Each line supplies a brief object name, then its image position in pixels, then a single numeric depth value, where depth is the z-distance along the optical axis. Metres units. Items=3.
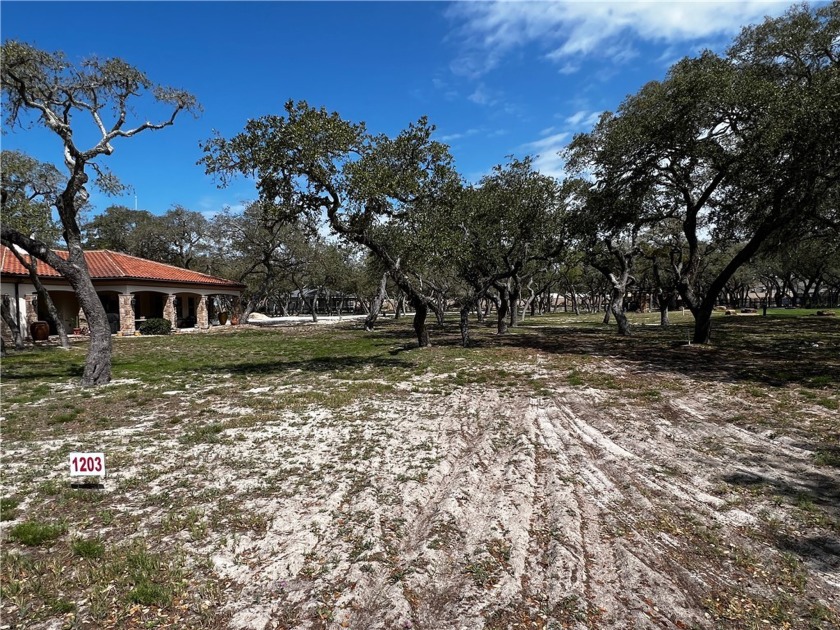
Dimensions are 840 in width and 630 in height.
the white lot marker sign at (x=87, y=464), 4.11
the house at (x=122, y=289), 20.48
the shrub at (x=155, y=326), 23.95
